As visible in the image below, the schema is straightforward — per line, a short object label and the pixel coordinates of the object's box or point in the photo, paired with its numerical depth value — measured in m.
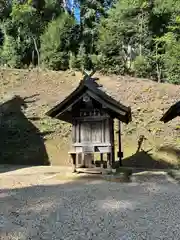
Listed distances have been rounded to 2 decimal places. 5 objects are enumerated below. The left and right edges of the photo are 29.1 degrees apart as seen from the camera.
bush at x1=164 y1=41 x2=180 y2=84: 25.86
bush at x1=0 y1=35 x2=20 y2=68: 32.78
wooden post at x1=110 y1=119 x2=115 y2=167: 12.09
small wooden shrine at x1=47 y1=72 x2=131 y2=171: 11.92
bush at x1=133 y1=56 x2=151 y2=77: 30.30
